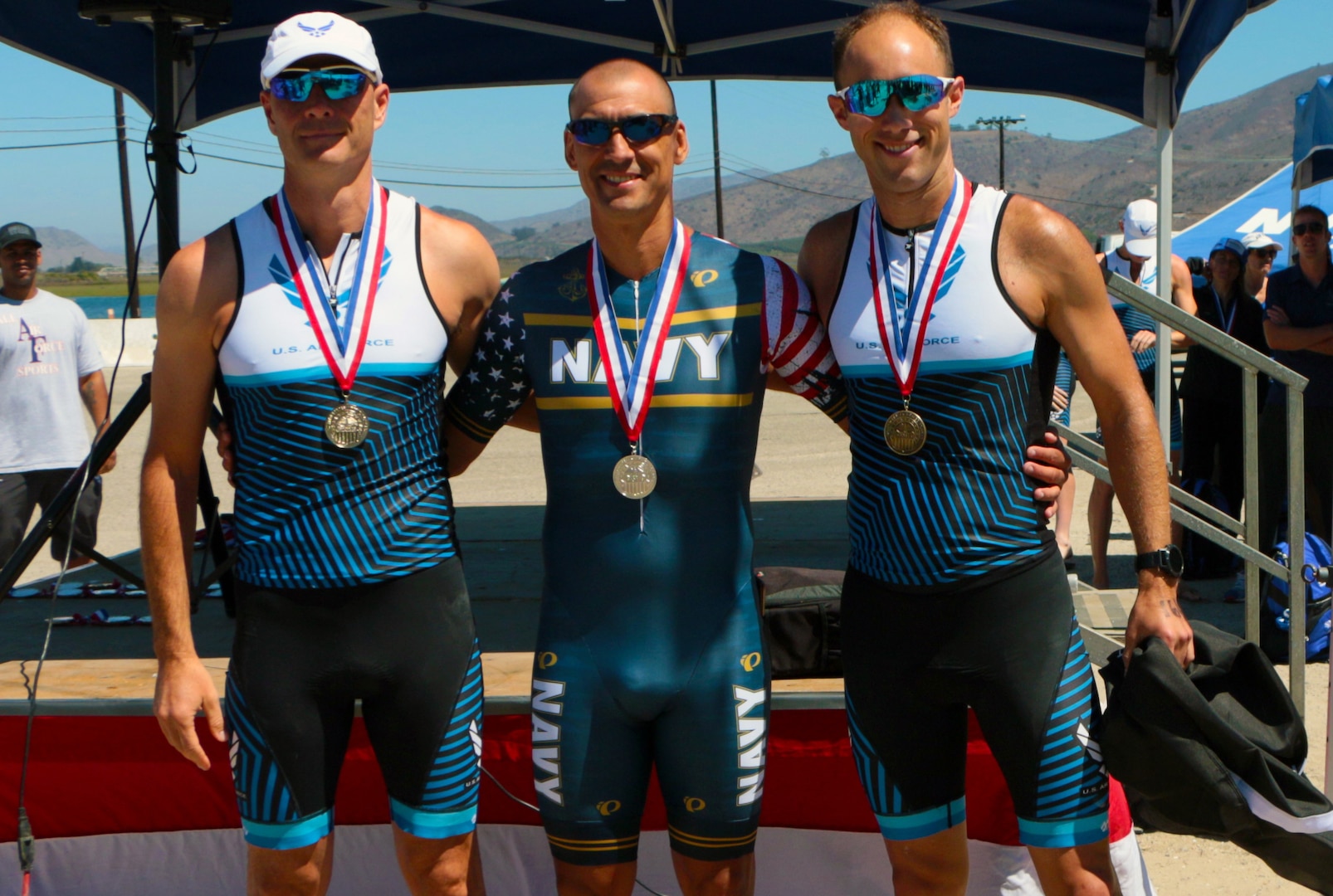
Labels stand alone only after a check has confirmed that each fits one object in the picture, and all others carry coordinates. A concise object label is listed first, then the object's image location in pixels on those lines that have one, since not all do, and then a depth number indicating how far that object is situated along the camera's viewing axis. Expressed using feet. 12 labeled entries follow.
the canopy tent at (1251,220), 50.93
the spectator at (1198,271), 26.04
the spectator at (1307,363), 19.85
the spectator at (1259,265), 31.73
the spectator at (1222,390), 22.88
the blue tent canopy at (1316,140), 31.14
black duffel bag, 11.73
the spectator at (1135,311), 21.93
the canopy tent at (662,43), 17.46
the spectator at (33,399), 19.94
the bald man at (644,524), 8.20
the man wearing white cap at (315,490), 8.21
